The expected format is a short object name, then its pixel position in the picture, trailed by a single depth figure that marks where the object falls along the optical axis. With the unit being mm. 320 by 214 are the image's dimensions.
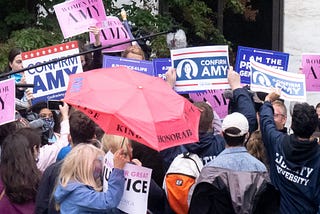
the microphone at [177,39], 16986
